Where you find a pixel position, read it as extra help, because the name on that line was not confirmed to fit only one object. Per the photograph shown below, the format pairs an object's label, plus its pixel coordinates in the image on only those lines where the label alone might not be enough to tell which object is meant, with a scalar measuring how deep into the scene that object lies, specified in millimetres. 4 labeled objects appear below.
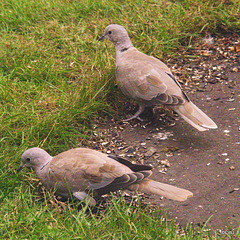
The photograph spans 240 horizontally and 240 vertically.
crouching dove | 6344
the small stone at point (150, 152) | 7930
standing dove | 8039
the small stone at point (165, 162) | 7648
